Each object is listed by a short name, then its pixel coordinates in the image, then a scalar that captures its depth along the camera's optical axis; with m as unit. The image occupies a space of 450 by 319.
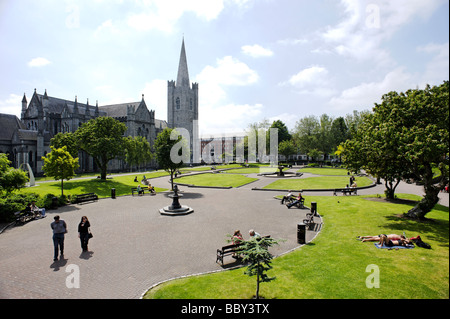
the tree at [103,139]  32.72
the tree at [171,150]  25.89
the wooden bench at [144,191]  25.74
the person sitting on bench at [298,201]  18.66
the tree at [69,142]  37.13
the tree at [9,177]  16.70
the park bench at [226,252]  9.21
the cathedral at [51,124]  52.09
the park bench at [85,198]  21.29
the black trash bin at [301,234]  11.27
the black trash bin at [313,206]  15.34
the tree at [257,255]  6.54
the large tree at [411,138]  10.78
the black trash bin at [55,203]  19.02
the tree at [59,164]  21.33
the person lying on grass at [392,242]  10.32
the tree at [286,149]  66.48
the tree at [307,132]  76.12
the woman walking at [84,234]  10.34
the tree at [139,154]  52.53
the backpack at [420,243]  10.03
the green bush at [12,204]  15.01
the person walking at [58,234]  9.62
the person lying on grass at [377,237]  10.55
